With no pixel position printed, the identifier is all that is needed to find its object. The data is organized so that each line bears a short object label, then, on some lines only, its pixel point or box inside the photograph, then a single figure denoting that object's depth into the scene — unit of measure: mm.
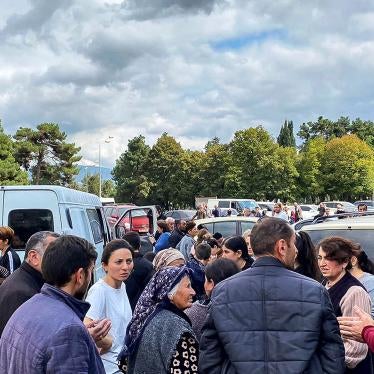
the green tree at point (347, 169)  66312
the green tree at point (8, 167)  38500
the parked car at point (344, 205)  36931
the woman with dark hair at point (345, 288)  3910
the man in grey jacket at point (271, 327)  3041
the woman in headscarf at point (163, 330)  3119
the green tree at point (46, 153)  51100
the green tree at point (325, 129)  101000
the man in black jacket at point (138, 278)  6328
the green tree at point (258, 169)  61719
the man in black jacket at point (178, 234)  10844
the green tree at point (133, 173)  71312
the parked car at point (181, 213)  29598
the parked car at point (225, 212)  32213
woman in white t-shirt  4250
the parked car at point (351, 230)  6617
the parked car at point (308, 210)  36312
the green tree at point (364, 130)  93812
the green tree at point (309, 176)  67062
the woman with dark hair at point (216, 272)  4359
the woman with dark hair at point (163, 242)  11078
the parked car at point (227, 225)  13891
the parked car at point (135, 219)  18997
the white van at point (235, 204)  36594
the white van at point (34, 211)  8055
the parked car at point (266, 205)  37094
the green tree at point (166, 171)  69438
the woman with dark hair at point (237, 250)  6297
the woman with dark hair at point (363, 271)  4645
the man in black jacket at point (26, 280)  3904
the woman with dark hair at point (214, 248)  7201
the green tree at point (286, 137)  114875
